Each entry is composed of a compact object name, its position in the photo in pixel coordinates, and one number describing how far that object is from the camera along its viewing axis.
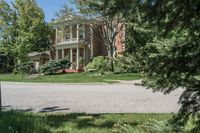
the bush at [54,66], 26.06
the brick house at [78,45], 28.44
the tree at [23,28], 30.18
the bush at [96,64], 22.71
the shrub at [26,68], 26.39
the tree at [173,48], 2.09
